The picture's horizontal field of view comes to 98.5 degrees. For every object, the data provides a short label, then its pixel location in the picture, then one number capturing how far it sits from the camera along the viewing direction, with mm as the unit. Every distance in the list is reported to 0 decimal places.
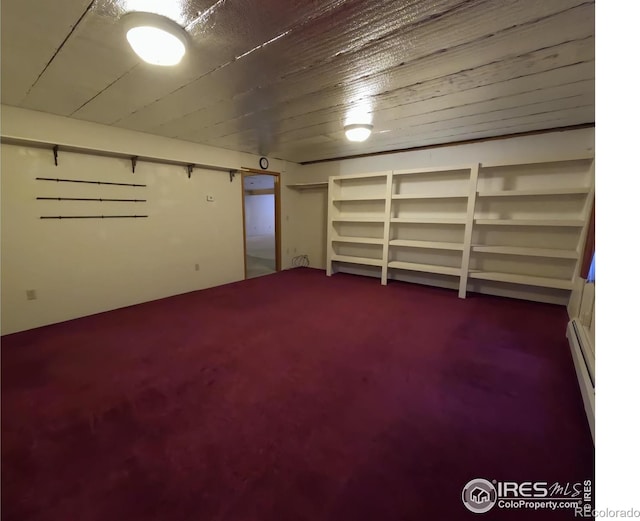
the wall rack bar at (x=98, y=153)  2663
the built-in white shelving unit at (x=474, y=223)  3469
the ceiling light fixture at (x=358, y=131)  3191
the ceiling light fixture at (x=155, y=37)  1413
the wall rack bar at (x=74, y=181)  2886
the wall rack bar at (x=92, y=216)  2962
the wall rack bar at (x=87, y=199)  2918
